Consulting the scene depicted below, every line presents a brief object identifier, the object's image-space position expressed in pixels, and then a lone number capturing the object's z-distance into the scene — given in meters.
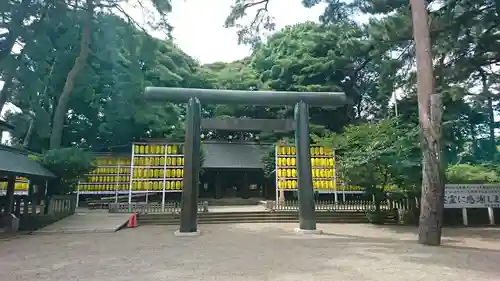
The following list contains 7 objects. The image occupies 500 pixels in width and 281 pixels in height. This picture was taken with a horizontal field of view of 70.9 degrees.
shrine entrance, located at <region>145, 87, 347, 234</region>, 10.64
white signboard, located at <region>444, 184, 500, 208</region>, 13.48
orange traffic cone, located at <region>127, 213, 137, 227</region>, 13.31
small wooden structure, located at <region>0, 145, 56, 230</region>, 10.96
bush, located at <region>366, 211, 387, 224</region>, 14.23
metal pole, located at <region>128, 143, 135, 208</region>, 16.81
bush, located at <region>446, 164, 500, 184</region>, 14.49
